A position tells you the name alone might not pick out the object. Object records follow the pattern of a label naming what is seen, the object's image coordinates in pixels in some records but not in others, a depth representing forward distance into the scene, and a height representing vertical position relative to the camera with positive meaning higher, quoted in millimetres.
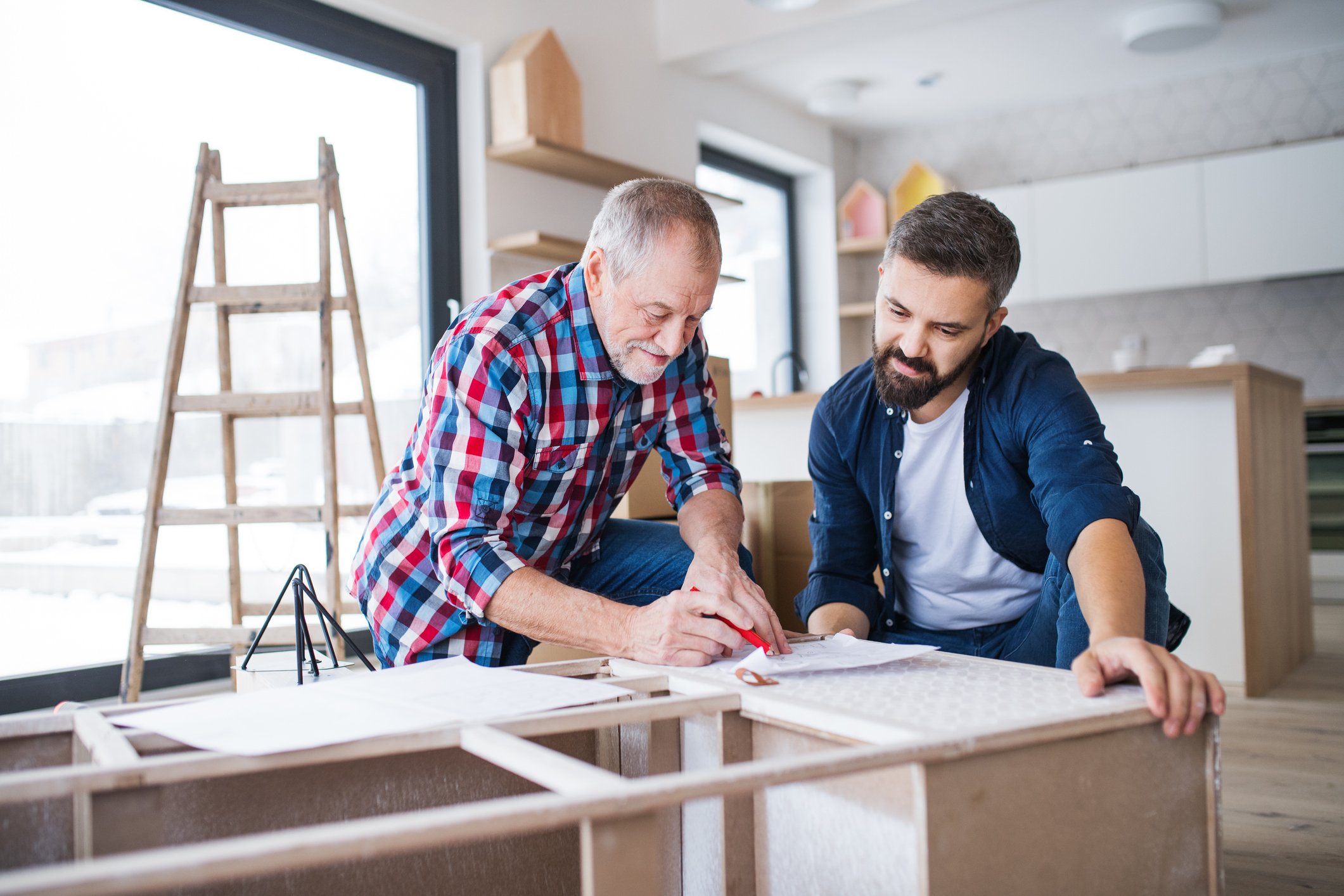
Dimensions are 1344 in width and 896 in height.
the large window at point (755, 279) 5113 +942
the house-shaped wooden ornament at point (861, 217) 5477 +1271
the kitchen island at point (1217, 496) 2680 -132
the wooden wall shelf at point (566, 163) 3336 +1023
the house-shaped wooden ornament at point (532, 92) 3328 +1209
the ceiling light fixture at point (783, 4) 3408 +1491
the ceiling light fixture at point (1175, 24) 3957 +1625
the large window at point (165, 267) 2439 +554
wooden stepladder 2250 +161
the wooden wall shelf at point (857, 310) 5391 +757
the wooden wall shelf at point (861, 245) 5359 +1092
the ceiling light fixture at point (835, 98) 4785 +1662
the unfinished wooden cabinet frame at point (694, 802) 583 -253
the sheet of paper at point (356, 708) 760 -198
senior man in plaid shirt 1237 -7
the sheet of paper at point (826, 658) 1005 -205
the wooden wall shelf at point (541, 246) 3301 +713
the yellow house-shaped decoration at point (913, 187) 5402 +1397
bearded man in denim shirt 1263 -37
